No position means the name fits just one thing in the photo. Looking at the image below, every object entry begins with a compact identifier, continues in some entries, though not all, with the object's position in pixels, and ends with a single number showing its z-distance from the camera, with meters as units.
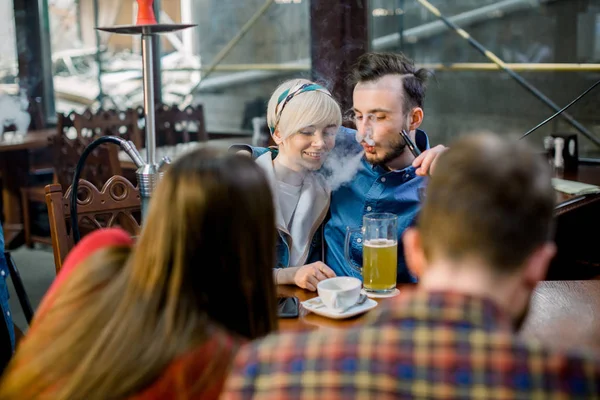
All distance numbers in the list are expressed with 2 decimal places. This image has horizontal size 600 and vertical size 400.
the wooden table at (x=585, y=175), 3.61
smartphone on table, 1.73
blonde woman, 2.11
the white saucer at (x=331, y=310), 1.72
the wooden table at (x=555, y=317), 1.60
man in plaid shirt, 0.76
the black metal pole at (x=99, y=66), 7.43
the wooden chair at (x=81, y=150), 4.21
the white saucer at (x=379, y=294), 1.88
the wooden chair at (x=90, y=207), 2.07
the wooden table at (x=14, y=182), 5.65
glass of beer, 1.89
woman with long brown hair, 0.96
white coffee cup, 1.74
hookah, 1.72
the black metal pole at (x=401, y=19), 6.20
